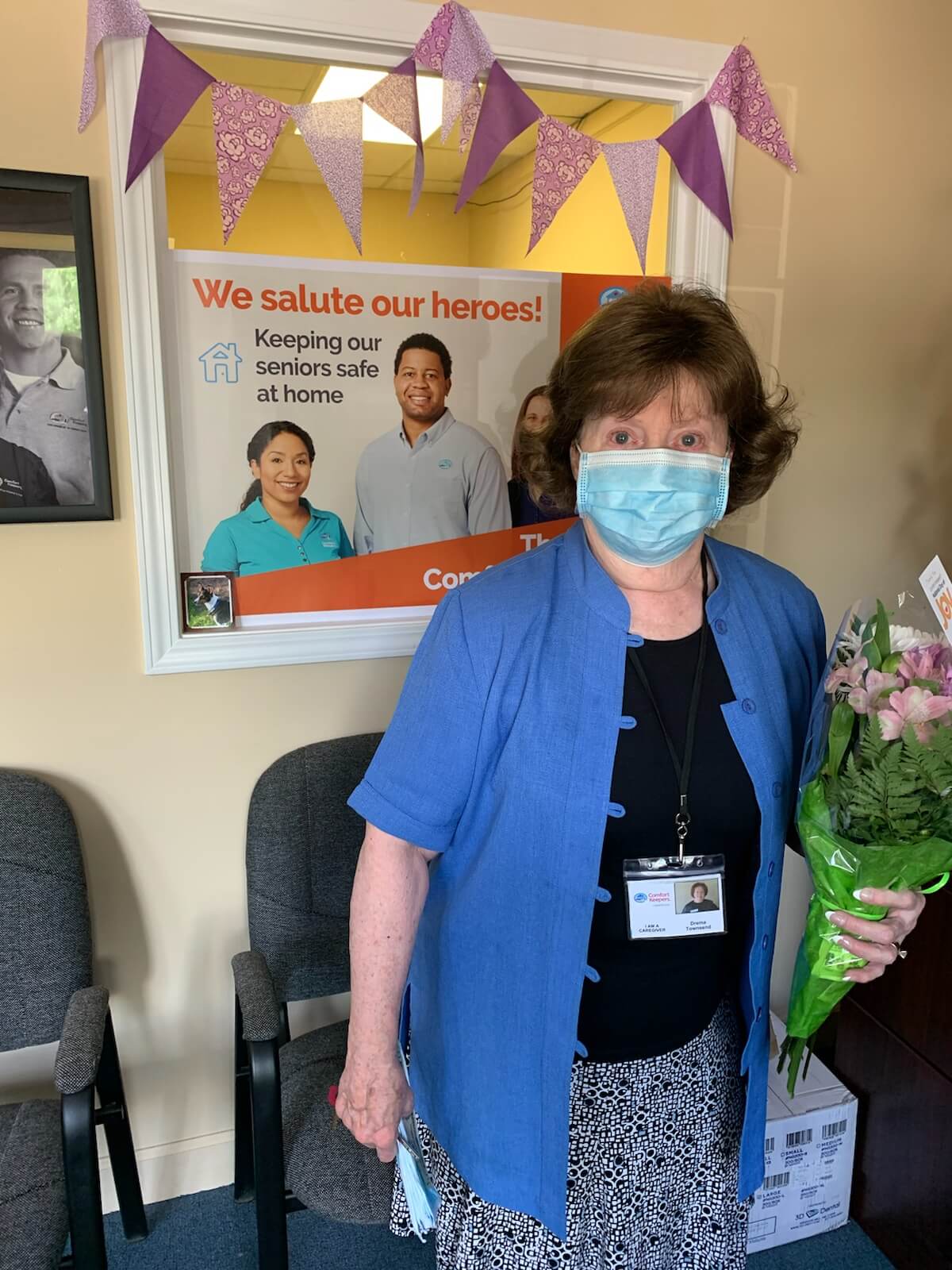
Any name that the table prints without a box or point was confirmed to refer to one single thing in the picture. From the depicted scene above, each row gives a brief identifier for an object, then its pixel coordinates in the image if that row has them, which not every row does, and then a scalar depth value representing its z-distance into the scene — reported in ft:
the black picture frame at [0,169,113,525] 4.86
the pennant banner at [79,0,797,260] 4.88
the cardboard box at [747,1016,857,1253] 6.10
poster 5.44
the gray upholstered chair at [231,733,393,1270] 5.46
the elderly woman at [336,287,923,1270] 3.47
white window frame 5.00
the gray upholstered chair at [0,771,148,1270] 4.28
